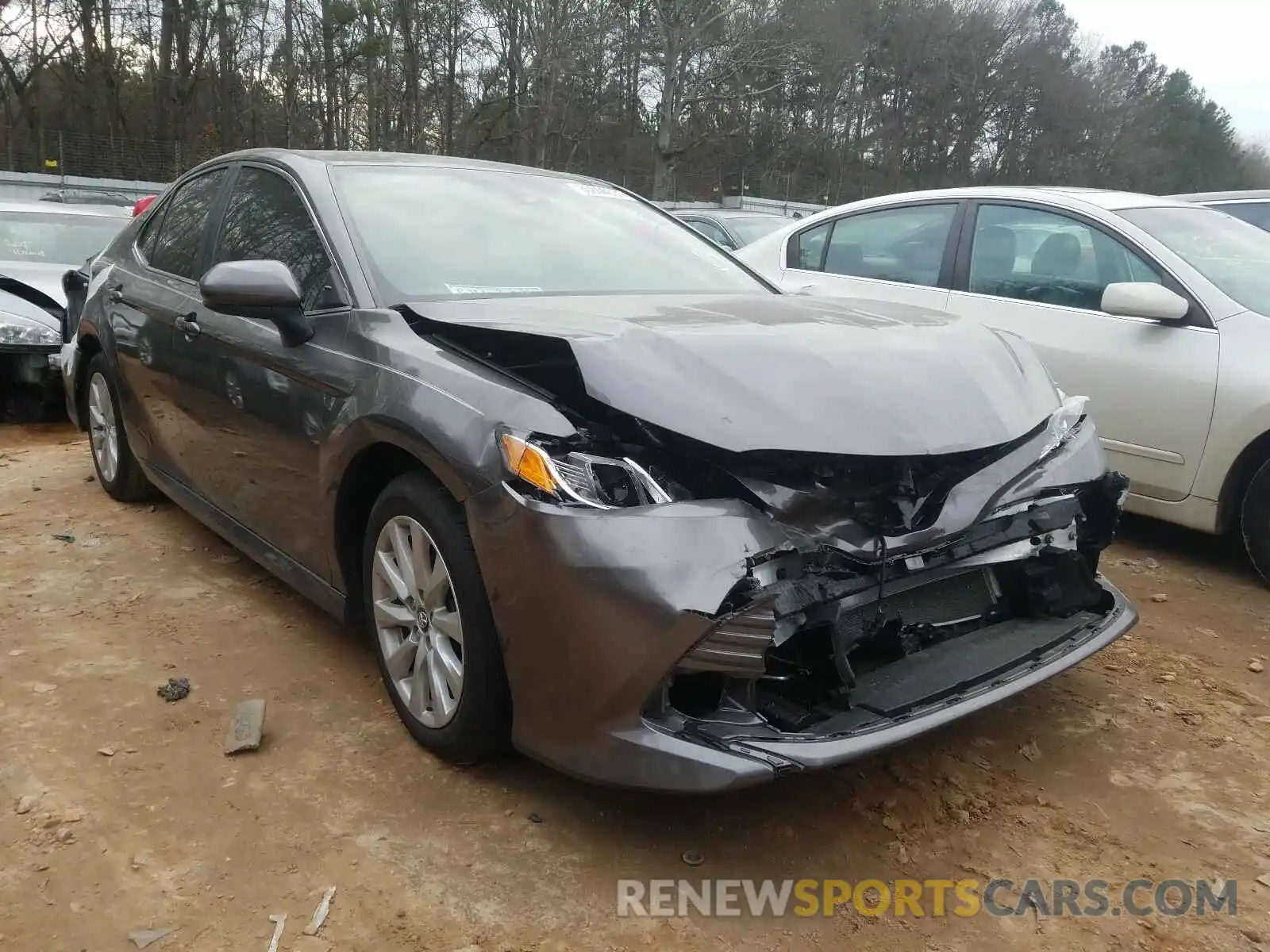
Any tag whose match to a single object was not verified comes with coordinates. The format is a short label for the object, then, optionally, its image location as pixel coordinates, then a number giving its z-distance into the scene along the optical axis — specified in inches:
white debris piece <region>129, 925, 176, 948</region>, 75.9
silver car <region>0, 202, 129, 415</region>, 254.4
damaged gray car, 78.7
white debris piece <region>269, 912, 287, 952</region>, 75.7
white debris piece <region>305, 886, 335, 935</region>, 77.3
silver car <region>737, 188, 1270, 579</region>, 151.7
